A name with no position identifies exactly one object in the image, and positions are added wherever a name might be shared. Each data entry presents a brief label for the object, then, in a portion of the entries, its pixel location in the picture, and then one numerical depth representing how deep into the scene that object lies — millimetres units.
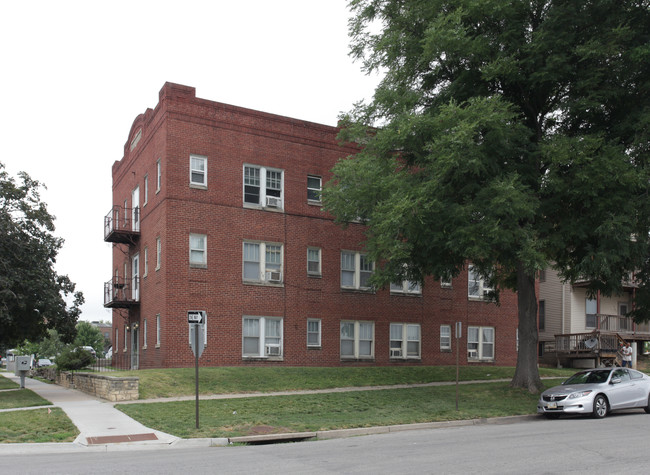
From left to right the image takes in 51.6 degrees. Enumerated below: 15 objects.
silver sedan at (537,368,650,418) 17219
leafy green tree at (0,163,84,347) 22547
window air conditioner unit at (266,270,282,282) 28312
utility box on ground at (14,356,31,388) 26688
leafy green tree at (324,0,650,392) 18641
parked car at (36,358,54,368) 71312
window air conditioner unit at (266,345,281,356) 28016
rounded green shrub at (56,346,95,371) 32469
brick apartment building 26734
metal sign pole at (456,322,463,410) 18036
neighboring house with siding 36156
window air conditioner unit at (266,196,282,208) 28547
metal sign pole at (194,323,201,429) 14627
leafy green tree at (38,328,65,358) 75562
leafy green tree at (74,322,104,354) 89875
